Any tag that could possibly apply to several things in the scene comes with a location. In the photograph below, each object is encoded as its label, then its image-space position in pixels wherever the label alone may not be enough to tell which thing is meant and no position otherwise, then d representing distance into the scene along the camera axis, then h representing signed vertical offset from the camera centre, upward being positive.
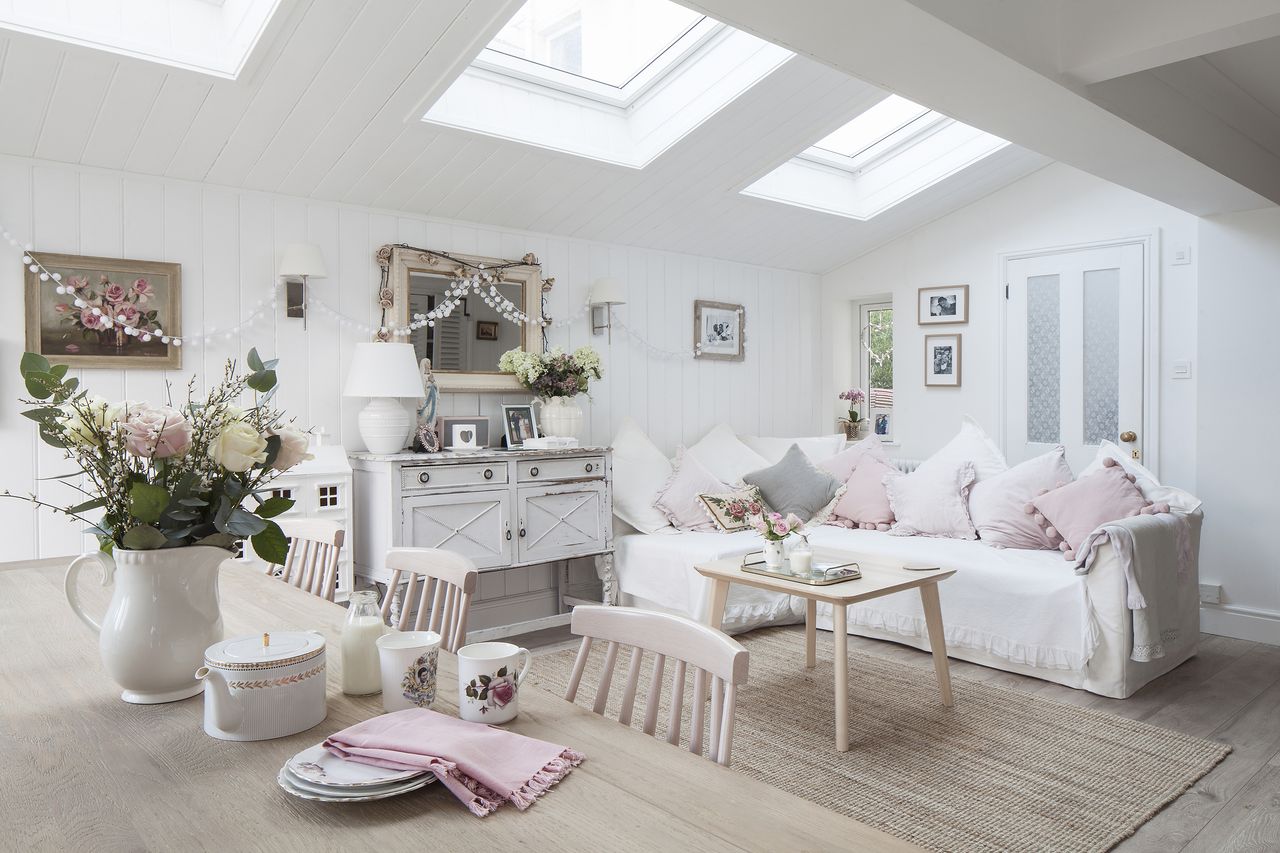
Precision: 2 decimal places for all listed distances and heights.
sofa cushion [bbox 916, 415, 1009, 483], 4.58 -0.23
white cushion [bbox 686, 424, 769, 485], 5.15 -0.26
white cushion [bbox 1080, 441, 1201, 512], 3.83 -0.36
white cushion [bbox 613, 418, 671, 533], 4.60 -0.34
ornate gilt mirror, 4.06 +0.53
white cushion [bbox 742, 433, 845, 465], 5.39 -0.21
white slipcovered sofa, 3.41 -0.85
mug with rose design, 1.15 -0.37
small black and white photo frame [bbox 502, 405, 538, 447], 4.31 -0.04
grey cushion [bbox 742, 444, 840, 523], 4.91 -0.42
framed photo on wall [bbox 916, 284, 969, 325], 5.48 +0.70
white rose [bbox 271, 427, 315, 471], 1.28 -0.05
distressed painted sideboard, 3.64 -0.42
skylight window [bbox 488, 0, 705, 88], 3.64 +1.69
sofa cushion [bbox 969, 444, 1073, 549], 4.06 -0.44
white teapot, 1.09 -0.35
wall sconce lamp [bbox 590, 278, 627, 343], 4.65 +0.63
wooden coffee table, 2.93 -0.66
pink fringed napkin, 0.94 -0.39
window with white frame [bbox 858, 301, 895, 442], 6.10 +0.38
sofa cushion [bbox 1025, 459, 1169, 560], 3.73 -0.42
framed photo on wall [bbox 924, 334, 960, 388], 5.52 +0.33
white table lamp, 3.70 +0.13
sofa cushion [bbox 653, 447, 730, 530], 4.63 -0.44
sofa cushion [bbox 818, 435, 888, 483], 5.04 -0.26
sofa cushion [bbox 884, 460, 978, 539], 4.40 -0.47
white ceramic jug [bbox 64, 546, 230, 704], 1.20 -0.29
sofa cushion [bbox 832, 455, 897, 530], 4.70 -0.48
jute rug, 2.40 -1.15
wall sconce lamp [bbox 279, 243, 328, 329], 3.60 +0.62
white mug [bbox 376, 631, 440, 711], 1.18 -0.36
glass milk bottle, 1.27 -0.36
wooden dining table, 0.85 -0.42
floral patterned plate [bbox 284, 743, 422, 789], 0.93 -0.40
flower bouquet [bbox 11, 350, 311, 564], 1.16 -0.06
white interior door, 4.82 +0.34
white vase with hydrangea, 4.33 +0.19
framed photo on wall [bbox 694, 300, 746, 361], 5.38 +0.54
